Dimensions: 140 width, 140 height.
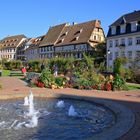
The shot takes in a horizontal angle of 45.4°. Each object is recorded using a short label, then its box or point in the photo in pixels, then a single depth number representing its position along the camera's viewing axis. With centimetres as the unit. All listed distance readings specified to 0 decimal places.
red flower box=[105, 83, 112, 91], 1263
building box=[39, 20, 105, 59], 3784
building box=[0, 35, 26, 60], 6042
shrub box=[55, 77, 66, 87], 1325
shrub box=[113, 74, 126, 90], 1277
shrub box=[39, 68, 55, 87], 1318
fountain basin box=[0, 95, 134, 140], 543
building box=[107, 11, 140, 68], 2894
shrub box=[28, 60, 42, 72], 2993
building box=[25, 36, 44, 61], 5039
